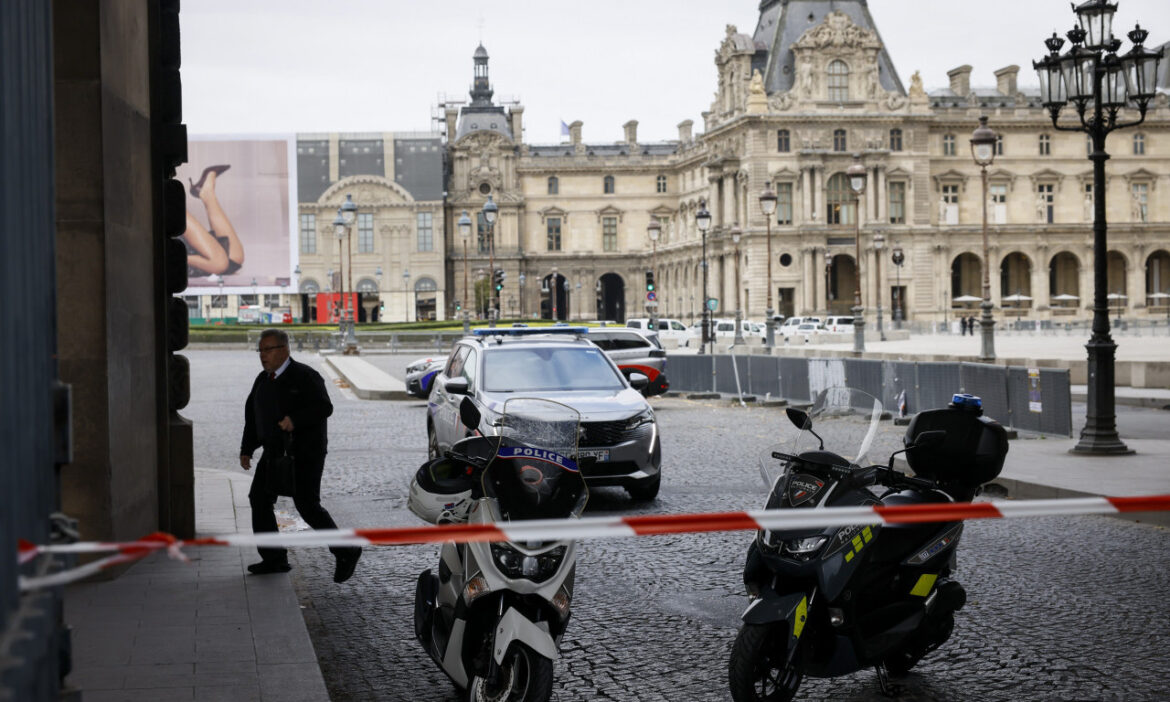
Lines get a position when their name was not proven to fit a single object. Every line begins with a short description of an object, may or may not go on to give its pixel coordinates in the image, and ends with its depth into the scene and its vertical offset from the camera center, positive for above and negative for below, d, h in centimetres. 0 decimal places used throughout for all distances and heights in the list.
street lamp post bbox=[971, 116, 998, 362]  2659 +365
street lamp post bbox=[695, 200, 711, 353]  4388 +369
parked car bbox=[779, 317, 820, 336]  5997 -22
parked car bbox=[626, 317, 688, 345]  5341 -35
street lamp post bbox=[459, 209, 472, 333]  5028 +407
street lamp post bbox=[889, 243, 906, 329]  6681 +169
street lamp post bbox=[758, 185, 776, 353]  4181 +401
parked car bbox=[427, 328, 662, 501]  1084 -67
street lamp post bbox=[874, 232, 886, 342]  7454 +346
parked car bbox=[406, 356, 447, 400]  2281 -91
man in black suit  747 -62
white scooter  457 -92
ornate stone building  7531 +839
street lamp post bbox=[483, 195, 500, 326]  4747 +436
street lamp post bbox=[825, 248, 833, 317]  7388 +221
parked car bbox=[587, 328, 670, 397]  2312 -57
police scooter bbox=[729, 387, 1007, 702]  473 -98
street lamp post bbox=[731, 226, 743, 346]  4980 -26
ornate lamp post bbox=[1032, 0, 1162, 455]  1330 +256
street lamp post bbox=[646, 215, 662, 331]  5146 +418
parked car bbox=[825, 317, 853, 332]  5988 -30
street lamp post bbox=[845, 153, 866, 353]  3525 +25
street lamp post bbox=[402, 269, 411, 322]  9325 +184
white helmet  515 -71
